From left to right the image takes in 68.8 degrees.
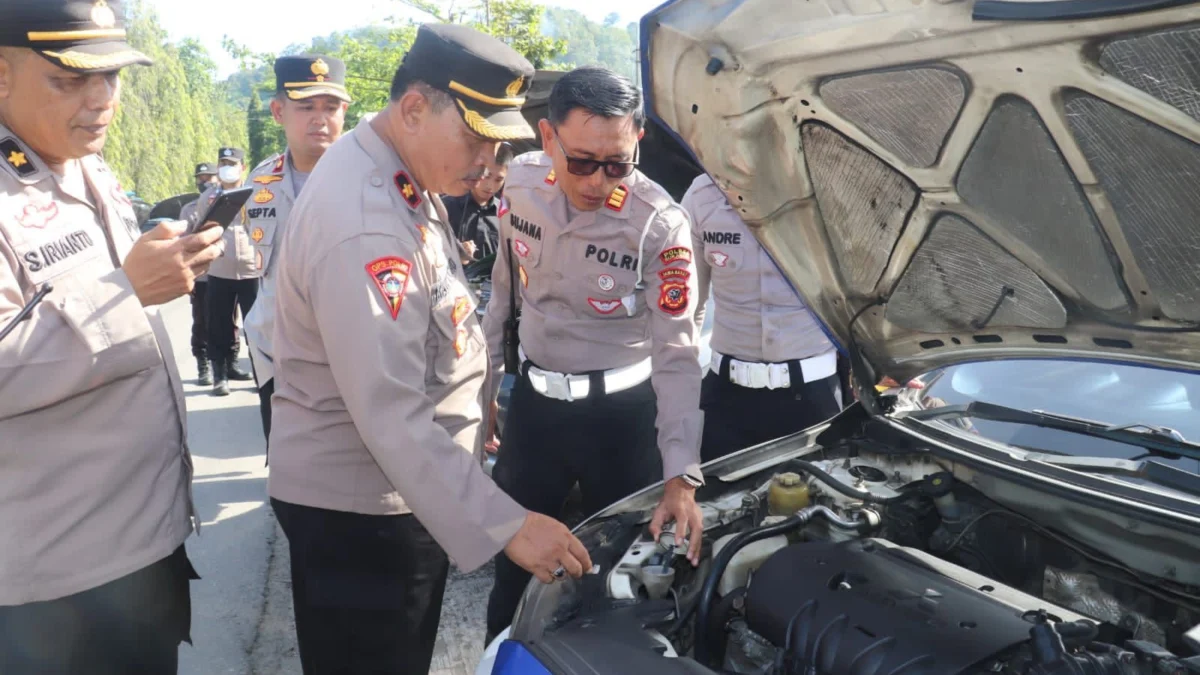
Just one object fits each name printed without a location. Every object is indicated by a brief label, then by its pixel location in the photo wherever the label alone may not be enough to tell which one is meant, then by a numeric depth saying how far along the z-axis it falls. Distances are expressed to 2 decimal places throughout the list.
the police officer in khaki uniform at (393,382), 1.66
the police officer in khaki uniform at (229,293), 5.45
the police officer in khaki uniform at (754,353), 3.38
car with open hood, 1.39
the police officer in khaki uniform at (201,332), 6.79
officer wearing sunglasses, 2.62
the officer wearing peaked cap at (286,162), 3.47
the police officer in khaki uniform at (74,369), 1.55
